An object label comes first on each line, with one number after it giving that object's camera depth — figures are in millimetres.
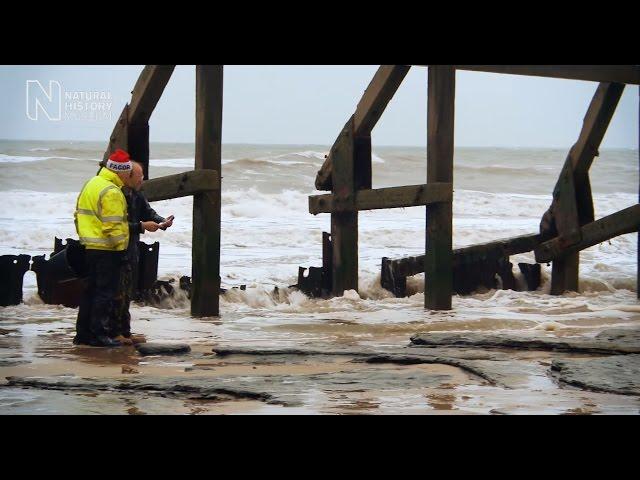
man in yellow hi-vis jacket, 16719
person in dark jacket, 17047
